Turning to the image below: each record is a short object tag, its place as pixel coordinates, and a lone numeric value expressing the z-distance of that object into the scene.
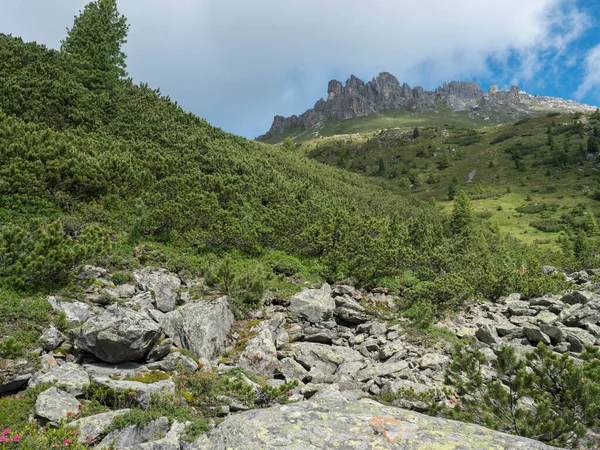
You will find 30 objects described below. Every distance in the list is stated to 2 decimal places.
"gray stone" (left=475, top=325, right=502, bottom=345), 13.97
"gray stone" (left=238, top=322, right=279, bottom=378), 10.05
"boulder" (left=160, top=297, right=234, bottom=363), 10.16
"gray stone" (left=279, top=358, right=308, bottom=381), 10.12
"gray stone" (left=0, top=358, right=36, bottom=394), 7.12
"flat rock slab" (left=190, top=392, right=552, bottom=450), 5.13
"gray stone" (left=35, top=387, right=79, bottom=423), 6.24
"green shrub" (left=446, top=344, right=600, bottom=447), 6.93
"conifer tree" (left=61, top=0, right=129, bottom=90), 31.70
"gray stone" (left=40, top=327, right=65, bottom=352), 8.49
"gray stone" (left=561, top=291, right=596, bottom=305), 19.03
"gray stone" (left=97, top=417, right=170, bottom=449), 6.02
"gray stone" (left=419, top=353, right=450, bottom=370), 11.51
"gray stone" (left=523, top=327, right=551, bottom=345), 13.67
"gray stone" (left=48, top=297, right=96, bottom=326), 9.77
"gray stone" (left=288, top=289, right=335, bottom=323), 14.09
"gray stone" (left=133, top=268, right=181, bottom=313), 11.97
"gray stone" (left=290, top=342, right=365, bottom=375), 10.95
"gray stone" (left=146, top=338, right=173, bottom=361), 8.98
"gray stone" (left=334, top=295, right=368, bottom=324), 14.93
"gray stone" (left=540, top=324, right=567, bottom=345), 13.77
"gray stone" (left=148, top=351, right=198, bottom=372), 8.70
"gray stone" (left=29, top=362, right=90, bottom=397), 7.06
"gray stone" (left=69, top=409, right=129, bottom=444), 5.93
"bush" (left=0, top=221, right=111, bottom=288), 10.09
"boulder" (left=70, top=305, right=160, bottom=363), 8.20
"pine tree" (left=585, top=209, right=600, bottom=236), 62.08
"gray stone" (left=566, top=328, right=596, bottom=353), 12.99
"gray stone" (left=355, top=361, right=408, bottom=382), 10.50
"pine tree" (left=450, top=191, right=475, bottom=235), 44.64
